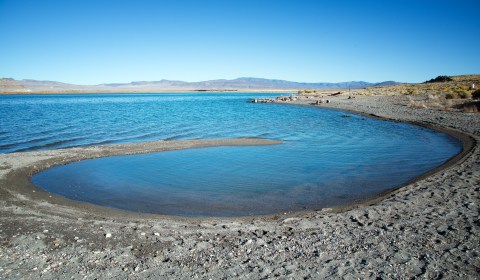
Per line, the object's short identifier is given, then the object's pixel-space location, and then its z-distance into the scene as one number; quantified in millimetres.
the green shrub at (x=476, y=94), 41797
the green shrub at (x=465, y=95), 43284
